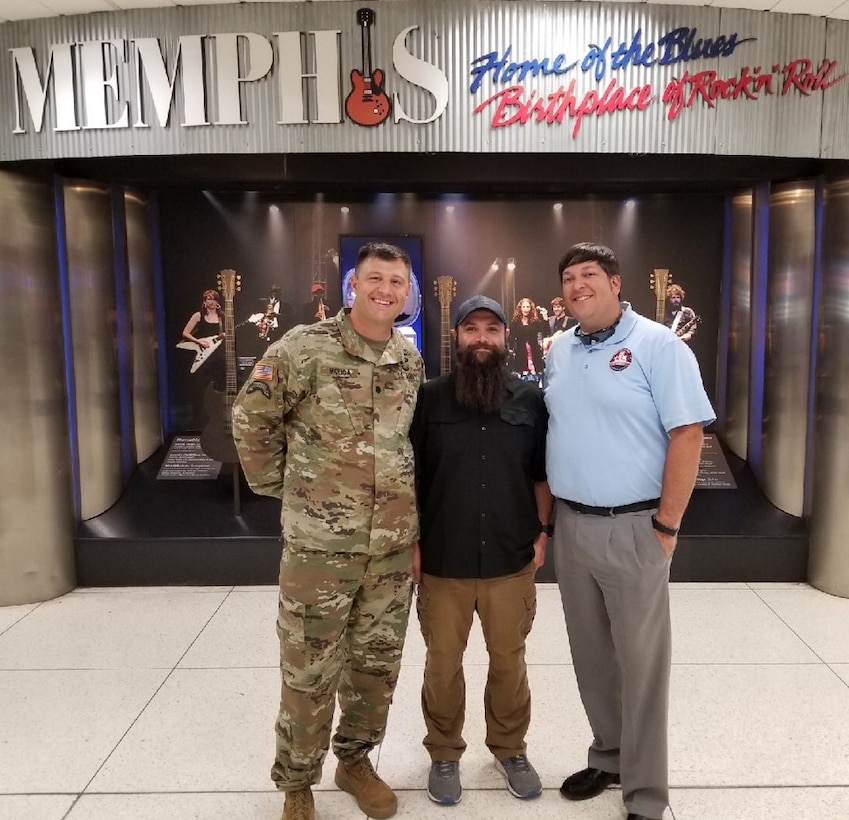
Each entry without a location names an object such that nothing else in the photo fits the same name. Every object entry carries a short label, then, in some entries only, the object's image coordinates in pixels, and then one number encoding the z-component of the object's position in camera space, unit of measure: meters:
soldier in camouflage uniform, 2.09
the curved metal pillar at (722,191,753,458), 4.61
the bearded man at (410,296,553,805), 2.17
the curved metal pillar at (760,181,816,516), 4.13
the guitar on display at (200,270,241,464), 4.61
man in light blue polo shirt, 2.04
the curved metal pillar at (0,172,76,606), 3.77
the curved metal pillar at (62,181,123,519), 4.15
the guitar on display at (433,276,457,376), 4.64
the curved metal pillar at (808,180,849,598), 3.88
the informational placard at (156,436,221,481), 4.63
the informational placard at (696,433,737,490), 4.61
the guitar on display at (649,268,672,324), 4.71
